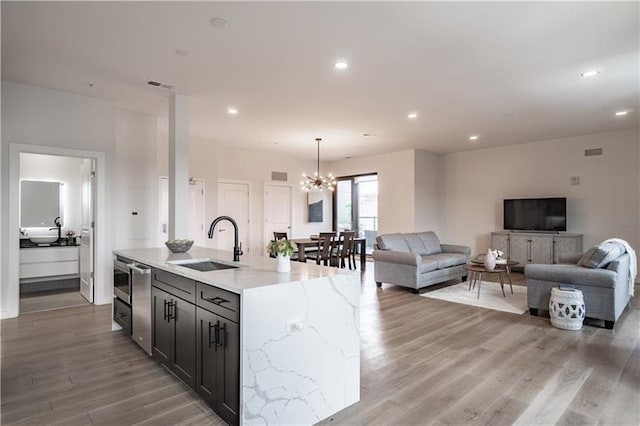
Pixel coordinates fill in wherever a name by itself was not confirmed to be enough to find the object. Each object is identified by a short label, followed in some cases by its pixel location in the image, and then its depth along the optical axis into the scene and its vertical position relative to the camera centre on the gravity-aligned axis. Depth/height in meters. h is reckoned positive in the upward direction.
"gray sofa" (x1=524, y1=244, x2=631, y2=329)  3.94 -0.77
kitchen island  1.99 -0.75
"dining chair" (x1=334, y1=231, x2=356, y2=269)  7.07 -0.64
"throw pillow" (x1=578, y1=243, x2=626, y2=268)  4.08 -0.47
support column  4.69 +0.62
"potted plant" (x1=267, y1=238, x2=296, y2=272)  2.43 -0.26
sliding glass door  10.05 +0.29
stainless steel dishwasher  3.12 -0.82
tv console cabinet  6.91 -0.61
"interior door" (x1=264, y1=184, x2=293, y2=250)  9.25 +0.13
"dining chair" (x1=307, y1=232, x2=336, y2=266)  6.70 -0.64
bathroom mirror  6.51 +0.22
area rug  4.91 -1.25
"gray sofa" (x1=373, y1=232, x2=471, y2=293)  5.68 -0.77
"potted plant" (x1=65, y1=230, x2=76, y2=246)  6.59 -0.43
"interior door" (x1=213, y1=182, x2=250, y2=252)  8.33 +0.10
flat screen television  7.20 +0.03
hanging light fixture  7.86 +0.72
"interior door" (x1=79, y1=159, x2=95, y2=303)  5.18 -0.26
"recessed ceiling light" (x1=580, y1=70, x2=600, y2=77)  3.95 +1.60
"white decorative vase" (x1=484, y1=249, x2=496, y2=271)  5.36 -0.71
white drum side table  3.92 -1.05
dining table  6.72 -0.62
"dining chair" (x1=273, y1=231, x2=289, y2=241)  7.23 -0.41
